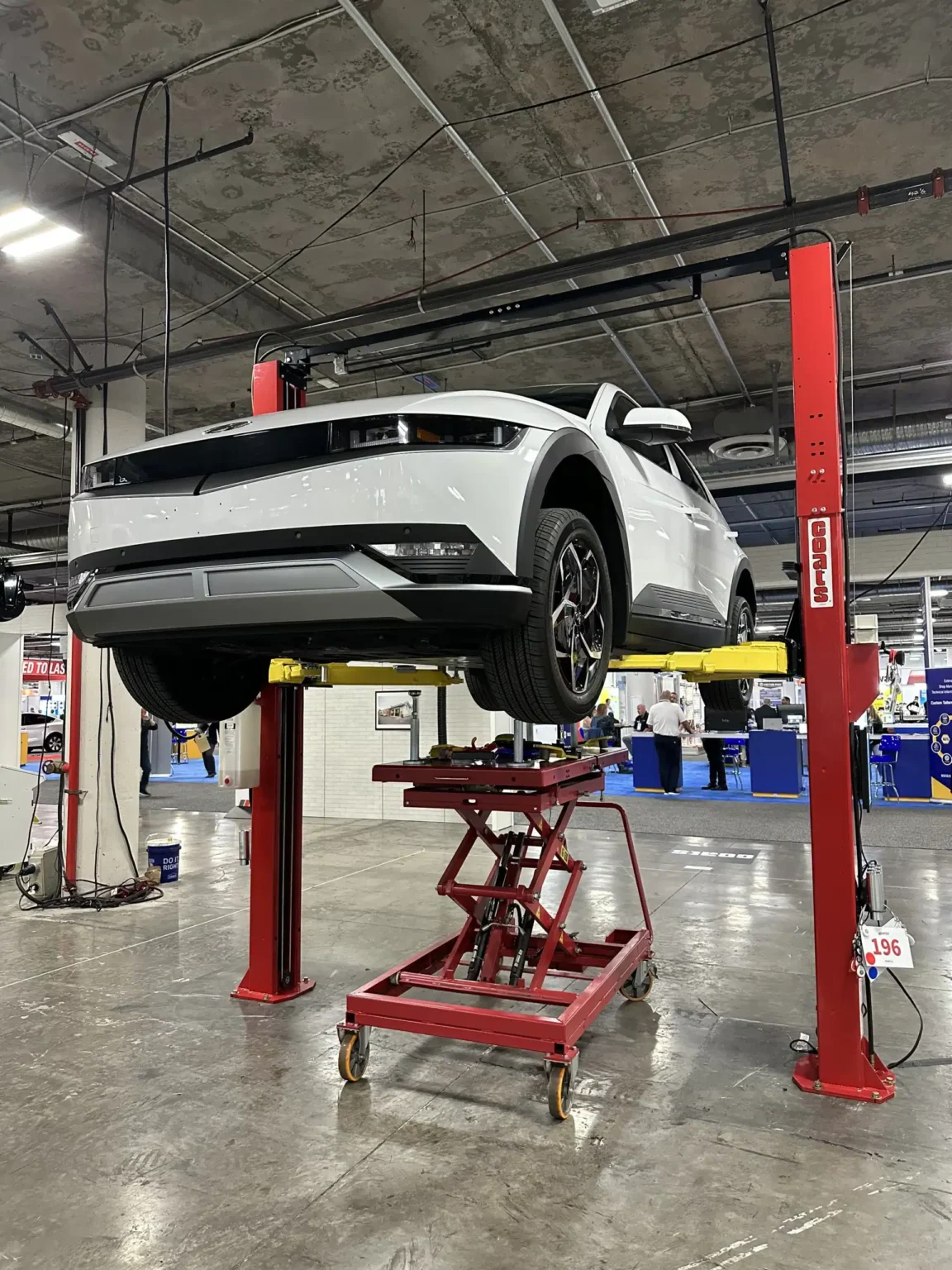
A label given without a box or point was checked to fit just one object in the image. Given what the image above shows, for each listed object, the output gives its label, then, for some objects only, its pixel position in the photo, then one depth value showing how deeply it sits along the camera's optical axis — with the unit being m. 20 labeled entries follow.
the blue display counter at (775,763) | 11.94
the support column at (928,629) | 13.30
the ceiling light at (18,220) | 4.19
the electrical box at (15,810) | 7.08
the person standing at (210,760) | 16.07
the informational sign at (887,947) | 2.93
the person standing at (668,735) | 12.10
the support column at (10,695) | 10.51
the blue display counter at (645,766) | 13.09
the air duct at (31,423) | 7.81
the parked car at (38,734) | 10.98
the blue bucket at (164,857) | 7.01
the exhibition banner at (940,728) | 11.19
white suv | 2.32
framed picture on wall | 10.25
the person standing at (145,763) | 13.55
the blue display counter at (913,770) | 11.64
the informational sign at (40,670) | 16.38
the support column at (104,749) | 6.48
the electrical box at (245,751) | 4.32
